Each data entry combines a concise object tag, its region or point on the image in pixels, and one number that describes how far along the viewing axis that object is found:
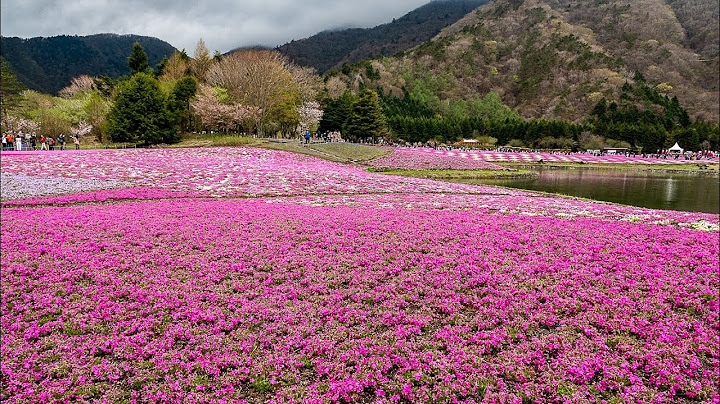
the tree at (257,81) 67.69
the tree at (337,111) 97.60
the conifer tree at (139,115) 57.28
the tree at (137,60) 77.38
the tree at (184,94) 68.88
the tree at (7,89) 62.19
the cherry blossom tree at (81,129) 62.62
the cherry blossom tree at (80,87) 95.56
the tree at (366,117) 92.25
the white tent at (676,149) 99.38
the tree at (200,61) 87.88
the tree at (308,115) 77.40
